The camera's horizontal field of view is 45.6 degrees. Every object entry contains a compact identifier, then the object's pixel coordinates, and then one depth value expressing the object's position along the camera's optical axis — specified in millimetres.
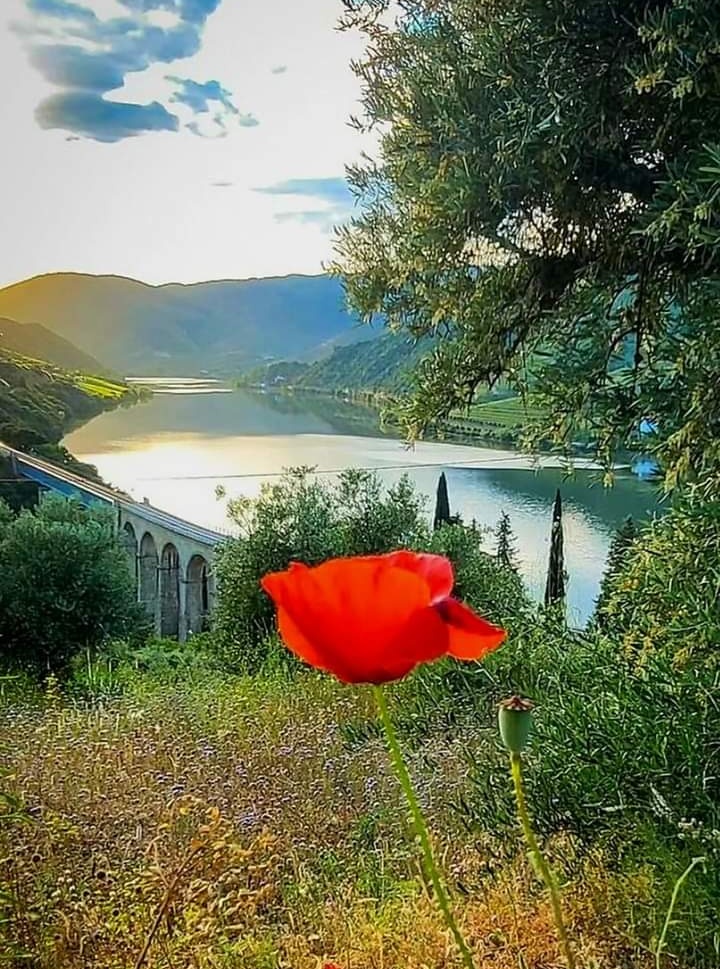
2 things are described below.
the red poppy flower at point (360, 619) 362
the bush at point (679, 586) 1109
